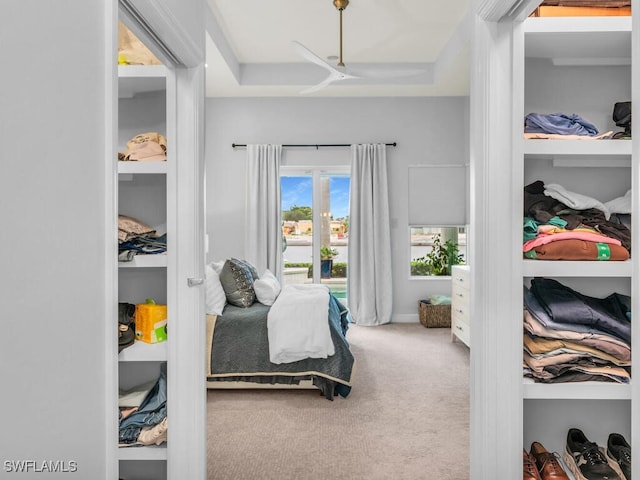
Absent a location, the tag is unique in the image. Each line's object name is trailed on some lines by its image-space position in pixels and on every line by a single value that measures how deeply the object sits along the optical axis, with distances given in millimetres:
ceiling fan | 3666
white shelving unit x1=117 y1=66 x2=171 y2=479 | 1897
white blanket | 3201
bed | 3252
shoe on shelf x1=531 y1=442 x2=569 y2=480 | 1624
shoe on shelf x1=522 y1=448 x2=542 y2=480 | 1675
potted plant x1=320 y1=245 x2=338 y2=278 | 5988
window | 5949
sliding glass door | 5938
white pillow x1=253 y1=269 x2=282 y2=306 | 3662
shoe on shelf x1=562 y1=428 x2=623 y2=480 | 1558
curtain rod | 5766
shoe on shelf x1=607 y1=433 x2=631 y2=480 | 1571
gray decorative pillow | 3598
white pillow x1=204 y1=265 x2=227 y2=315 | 3354
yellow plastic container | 1926
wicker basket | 5473
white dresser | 4398
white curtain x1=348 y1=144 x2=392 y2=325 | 5715
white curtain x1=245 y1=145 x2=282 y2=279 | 5645
